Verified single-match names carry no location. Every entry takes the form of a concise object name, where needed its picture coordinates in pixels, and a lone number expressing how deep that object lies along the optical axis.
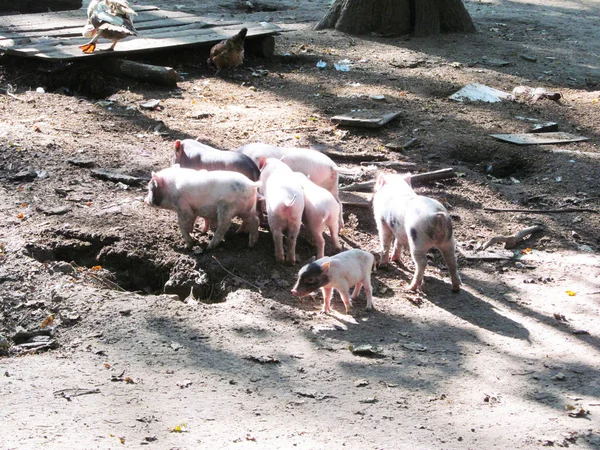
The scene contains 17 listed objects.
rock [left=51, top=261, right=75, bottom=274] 5.94
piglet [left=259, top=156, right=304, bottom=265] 6.05
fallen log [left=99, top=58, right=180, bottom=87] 10.41
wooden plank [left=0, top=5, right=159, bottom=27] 12.25
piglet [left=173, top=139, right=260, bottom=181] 6.73
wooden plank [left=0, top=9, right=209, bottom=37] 11.84
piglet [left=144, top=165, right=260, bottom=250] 6.21
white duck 10.12
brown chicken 11.07
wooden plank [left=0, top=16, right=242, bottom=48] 11.00
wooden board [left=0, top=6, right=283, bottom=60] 10.57
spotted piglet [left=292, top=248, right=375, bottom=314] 5.50
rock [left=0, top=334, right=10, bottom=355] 5.09
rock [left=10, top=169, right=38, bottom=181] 7.43
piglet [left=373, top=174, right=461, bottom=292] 5.90
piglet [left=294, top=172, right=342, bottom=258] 6.14
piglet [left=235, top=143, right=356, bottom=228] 6.96
